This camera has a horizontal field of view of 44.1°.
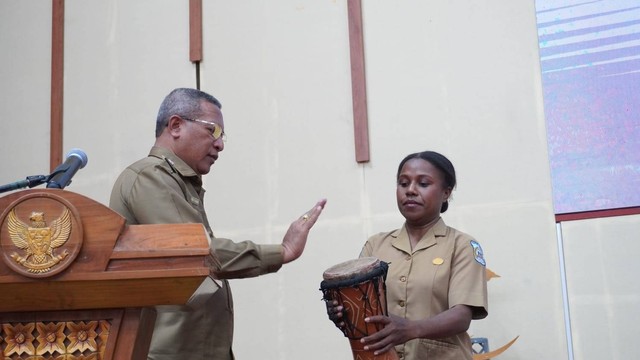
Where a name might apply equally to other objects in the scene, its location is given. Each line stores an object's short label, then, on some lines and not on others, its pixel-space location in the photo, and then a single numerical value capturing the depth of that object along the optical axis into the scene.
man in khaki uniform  2.32
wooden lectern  1.58
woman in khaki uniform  2.44
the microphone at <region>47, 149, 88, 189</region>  1.95
